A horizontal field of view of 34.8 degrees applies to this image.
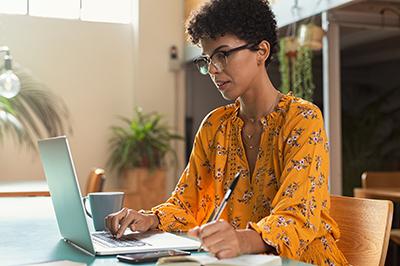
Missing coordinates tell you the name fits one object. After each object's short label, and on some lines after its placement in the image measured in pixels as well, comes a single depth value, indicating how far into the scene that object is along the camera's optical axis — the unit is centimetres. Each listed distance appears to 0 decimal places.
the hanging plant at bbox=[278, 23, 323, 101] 466
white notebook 103
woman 131
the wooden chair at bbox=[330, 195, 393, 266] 140
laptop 122
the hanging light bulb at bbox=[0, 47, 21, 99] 405
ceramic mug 158
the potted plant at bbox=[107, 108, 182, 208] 683
